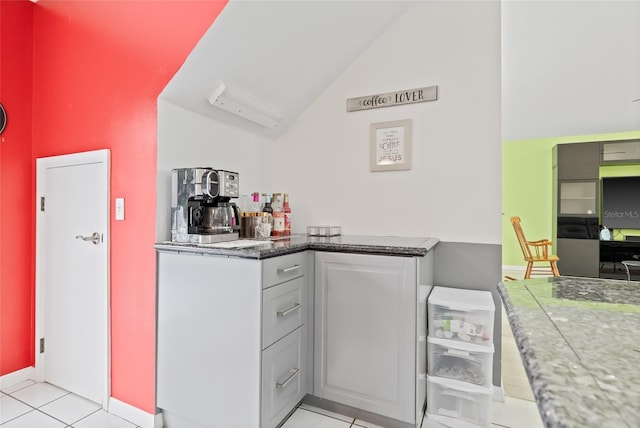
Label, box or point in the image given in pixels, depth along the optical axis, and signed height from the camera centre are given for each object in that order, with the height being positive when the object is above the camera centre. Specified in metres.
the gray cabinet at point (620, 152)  5.38 +1.03
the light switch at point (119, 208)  2.04 +0.01
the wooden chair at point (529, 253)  4.81 -0.60
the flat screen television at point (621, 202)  5.50 +0.20
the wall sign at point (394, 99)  2.35 +0.85
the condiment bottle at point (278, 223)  2.48 -0.09
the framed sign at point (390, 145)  2.42 +0.50
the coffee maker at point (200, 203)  1.81 +0.05
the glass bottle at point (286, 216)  2.52 -0.03
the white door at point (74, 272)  2.12 -0.43
